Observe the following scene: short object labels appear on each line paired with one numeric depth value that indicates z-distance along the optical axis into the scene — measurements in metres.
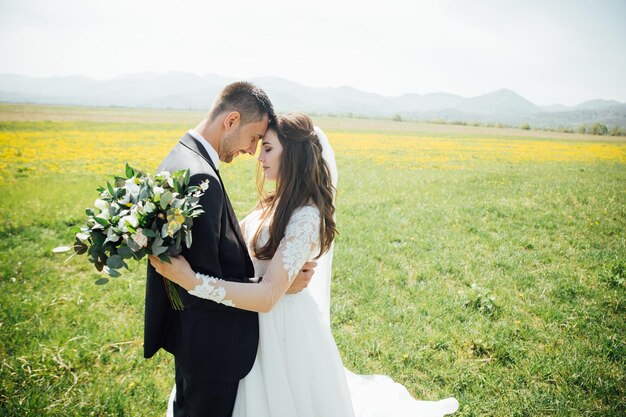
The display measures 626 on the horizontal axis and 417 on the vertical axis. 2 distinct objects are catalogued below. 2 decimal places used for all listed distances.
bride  2.52
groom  2.01
